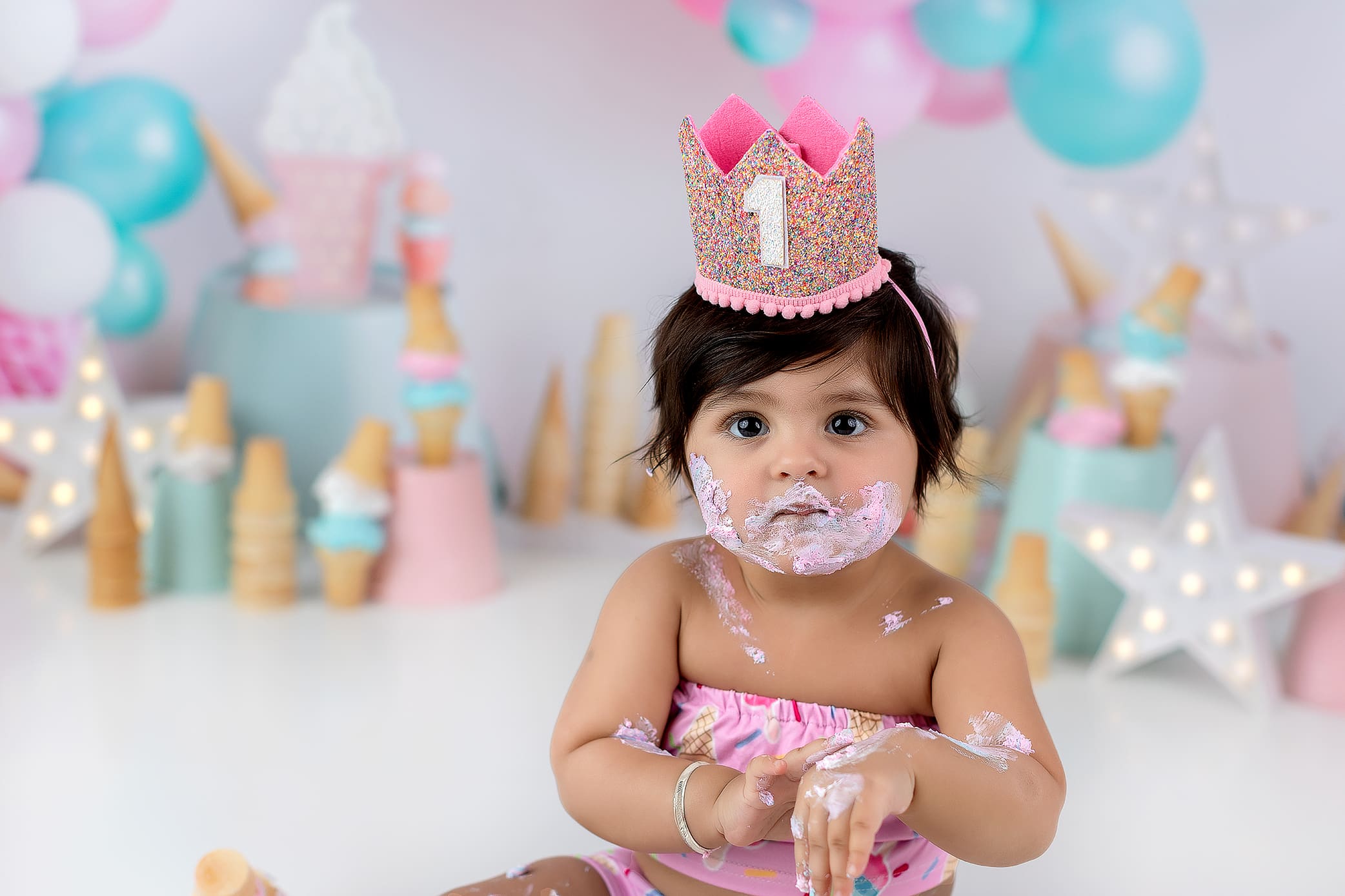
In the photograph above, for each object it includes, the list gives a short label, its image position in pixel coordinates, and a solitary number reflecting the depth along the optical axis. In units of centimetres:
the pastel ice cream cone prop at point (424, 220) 187
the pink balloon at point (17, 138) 169
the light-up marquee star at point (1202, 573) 154
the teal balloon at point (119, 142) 178
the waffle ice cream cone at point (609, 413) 199
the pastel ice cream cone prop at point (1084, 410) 165
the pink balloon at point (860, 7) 158
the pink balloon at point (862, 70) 162
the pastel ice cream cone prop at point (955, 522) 174
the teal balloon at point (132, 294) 189
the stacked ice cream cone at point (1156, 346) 163
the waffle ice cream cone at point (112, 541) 171
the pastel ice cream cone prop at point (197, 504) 175
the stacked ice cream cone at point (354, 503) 171
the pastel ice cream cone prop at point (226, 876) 96
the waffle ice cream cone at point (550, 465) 202
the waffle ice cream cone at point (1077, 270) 201
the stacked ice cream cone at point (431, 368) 172
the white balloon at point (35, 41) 161
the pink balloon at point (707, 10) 175
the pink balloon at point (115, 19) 174
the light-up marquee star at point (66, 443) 185
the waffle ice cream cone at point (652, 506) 200
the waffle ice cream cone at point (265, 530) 171
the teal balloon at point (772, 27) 161
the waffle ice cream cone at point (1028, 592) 156
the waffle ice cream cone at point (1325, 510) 181
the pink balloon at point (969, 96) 178
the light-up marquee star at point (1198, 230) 183
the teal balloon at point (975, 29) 158
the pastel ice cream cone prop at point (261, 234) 190
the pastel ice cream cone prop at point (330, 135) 182
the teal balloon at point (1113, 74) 158
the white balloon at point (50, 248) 170
